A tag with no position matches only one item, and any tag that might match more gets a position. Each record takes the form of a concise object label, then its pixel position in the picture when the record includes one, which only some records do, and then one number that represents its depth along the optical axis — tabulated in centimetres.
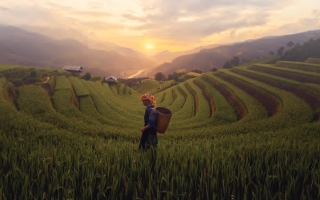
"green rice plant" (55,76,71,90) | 3053
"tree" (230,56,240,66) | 12210
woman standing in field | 560
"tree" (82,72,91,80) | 4977
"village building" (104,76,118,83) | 5646
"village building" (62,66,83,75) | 5889
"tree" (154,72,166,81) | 10997
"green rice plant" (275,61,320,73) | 3572
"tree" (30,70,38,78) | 3646
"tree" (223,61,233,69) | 12162
